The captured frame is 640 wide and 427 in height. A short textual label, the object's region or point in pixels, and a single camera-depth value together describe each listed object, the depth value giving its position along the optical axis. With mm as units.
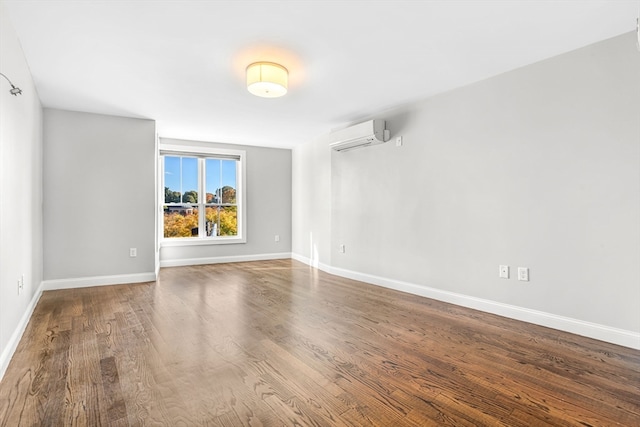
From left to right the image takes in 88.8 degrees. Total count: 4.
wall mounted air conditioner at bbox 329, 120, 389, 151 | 4133
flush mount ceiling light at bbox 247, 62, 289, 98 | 2764
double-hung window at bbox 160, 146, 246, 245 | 5914
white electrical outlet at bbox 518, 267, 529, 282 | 2871
